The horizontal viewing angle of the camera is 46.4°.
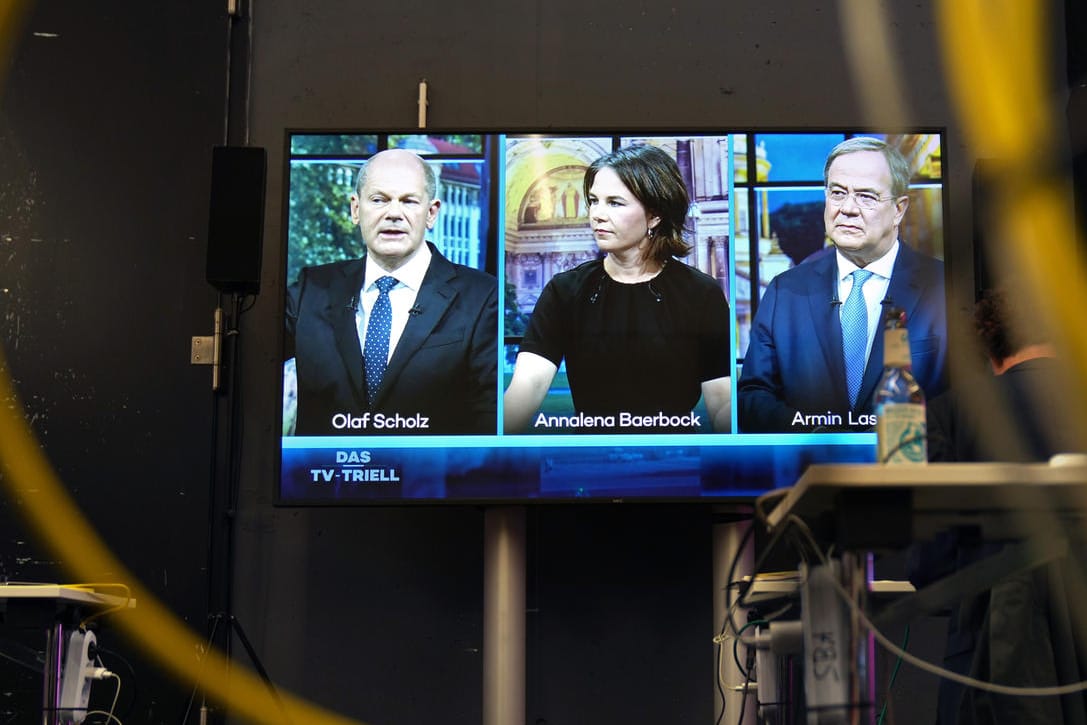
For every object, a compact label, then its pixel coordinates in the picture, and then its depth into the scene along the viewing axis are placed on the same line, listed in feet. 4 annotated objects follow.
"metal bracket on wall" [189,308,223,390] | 13.44
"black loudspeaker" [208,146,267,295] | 12.60
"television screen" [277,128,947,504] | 12.03
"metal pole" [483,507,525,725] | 11.89
